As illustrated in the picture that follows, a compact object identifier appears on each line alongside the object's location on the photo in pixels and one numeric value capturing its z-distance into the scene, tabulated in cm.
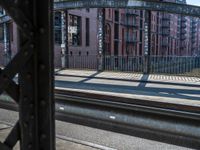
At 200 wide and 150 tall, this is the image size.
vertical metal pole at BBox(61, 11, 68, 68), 2663
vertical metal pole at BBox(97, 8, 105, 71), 2422
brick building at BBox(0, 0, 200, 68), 3091
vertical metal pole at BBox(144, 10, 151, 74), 2186
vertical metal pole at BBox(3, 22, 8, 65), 2894
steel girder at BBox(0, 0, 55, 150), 233
